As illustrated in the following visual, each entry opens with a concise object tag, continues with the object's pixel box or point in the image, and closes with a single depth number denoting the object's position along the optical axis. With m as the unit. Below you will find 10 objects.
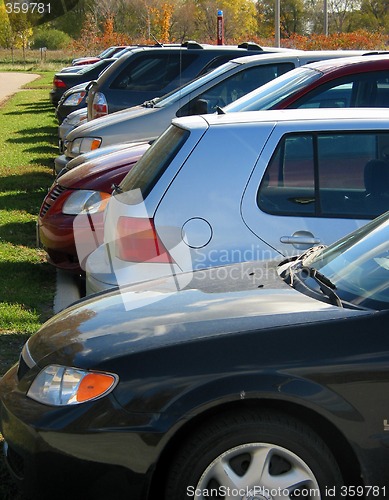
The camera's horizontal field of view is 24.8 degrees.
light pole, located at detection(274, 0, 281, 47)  28.39
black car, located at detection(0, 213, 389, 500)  3.32
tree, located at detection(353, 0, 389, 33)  65.94
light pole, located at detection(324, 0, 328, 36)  38.69
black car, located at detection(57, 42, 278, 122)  12.05
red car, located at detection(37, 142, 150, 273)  7.47
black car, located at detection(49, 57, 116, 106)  21.94
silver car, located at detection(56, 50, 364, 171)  9.64
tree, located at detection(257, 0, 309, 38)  70.56
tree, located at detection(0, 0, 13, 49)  59.72
